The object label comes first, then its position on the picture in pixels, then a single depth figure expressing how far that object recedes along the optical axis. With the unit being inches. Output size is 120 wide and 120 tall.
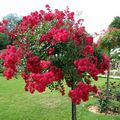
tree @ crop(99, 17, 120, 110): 183.0
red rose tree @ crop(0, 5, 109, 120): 92.3
